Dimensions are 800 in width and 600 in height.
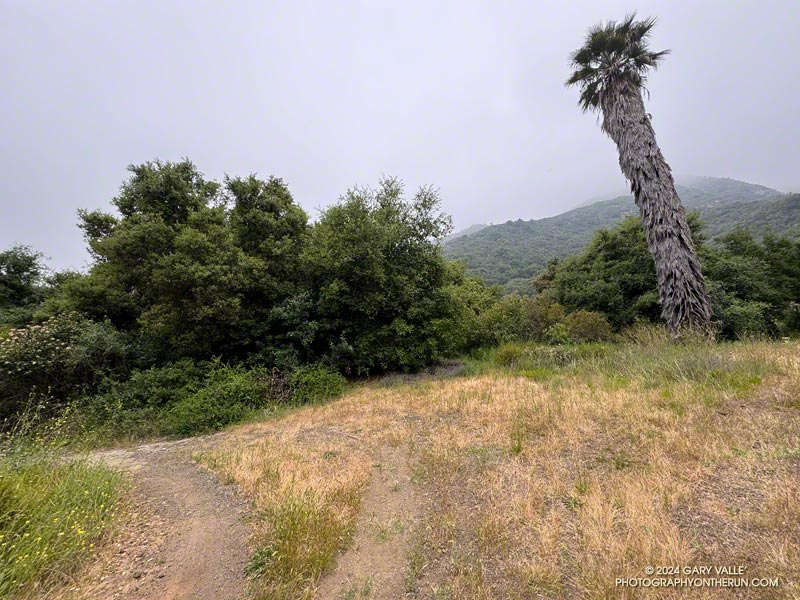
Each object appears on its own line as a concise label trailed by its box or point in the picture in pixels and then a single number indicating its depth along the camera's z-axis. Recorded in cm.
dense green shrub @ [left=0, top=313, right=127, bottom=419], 712
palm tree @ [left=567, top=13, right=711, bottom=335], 874
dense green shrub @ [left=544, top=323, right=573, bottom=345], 1140
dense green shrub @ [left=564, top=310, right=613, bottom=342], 1138
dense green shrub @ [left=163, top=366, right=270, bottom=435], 671
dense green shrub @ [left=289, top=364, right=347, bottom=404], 827
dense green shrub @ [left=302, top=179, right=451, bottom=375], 960
